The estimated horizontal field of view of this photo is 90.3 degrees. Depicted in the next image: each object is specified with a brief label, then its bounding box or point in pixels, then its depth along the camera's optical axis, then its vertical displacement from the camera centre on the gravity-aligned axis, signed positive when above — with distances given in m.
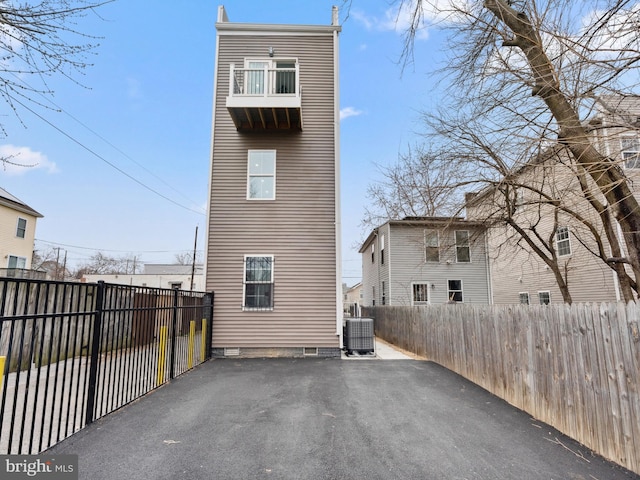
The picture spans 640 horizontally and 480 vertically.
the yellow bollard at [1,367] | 2.37 -0.57
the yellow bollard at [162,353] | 5.17 -1.03
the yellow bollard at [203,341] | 7.18 -1.17
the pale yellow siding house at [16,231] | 15.58 +3.02
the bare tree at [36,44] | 2.98 +2.40
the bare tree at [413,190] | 8.10 +4.10
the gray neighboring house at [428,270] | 13.90 +0.84
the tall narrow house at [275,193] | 7.93 +2.54
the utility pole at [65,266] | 39.98 +3.10
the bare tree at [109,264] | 47.69 +3.97
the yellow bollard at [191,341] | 6.37 -1.03
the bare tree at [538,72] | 3.45 +3.06
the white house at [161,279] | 28.13 +0.99
